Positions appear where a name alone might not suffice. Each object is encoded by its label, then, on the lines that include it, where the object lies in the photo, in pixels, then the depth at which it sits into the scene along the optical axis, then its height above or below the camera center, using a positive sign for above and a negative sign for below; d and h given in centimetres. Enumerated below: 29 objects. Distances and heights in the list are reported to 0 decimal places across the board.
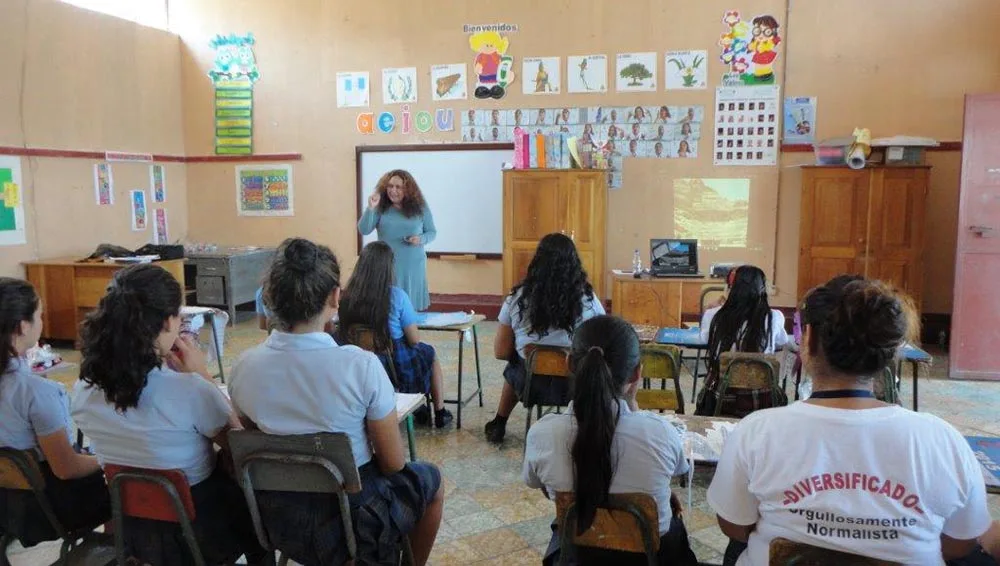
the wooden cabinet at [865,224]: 623 -16
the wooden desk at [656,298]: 611 -77
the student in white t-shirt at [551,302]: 351 -47
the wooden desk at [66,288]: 629 -71
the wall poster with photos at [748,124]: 689 +75
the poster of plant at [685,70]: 698 +127
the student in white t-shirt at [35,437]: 211 -66
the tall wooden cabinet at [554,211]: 679 -6
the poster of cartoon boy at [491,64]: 738 +141
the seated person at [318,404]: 196 -53
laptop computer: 620 -44
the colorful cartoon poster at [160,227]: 801 -24
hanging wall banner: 796 +123
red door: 525 -34
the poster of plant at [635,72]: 710 +127
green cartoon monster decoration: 794 +156
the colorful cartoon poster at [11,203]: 621 +1
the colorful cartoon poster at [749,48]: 682 +144
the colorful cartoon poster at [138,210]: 768 -6
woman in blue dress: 537 -11
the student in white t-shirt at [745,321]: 341 -54
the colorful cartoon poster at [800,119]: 682 +79
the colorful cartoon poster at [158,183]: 792 +23
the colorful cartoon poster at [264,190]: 812 +16
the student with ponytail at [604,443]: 176 -58
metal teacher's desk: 738 -73
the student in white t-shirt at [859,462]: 142 -50
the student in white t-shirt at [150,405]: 193 -53
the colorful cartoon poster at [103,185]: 717 +19
